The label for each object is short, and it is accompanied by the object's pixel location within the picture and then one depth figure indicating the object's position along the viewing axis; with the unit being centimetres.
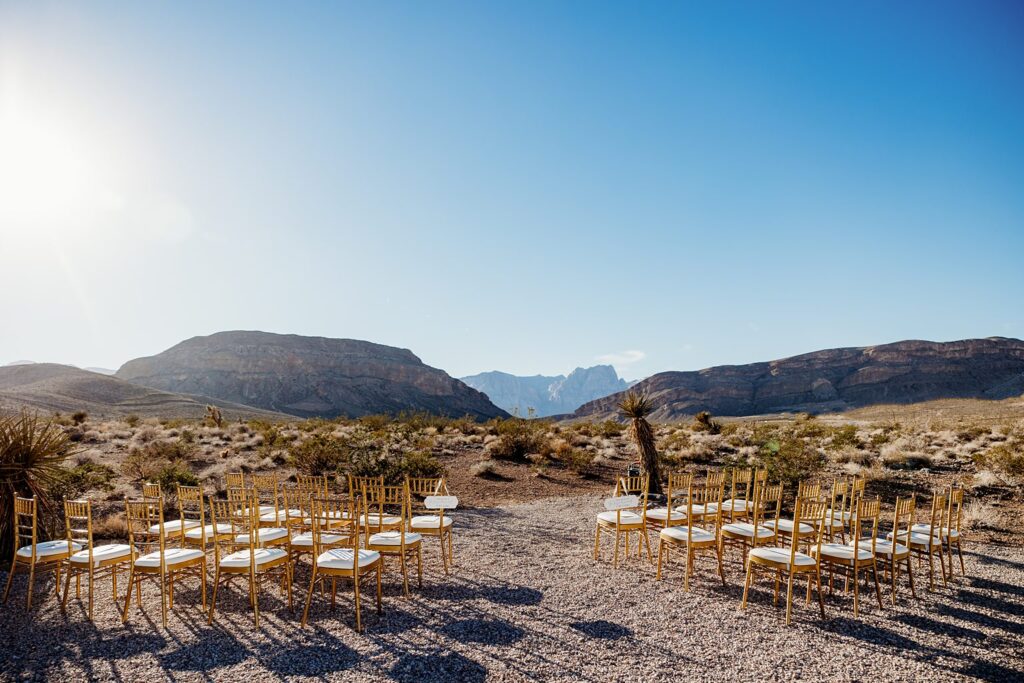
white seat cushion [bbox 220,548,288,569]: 541
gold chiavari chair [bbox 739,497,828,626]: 544
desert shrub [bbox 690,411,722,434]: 2694
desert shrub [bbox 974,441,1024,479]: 1151
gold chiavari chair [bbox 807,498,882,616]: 545
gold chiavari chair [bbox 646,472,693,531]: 762
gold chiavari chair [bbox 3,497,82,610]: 572
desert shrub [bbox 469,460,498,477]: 1603
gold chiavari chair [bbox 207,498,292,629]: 531
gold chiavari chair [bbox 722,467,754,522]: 783
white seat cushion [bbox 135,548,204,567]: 535
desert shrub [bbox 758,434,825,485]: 1339
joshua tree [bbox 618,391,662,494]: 1367
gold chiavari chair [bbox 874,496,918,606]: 584
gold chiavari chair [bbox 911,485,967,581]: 687
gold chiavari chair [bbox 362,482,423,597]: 607
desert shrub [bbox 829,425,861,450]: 1814
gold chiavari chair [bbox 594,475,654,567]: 722
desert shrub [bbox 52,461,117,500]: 1007
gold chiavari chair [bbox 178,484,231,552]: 657
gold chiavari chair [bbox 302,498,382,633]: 523
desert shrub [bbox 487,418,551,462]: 1897
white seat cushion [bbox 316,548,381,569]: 537
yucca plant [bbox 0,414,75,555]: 712
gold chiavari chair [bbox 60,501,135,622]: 545
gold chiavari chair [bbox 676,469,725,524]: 718
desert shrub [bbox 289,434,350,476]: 1589
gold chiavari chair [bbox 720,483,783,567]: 663
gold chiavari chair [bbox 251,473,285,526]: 721
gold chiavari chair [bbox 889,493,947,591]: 624
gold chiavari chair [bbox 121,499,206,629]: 527
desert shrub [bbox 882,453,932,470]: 1481
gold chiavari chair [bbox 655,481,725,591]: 644
